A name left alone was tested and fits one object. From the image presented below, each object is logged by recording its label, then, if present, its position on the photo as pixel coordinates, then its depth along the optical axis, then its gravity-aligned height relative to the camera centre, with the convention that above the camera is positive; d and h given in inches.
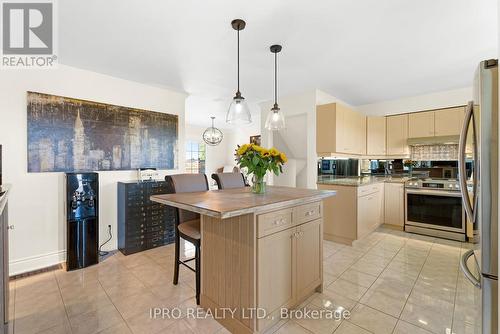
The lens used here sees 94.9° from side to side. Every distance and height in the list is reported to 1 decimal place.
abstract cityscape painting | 102.1 +15.6
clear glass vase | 81.0 -6.7
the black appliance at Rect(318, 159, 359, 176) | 176.2 -0.6
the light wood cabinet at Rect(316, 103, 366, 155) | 136.3 +23.0
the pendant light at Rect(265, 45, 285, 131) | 96.1 +20.0
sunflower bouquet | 77.1 +2.2
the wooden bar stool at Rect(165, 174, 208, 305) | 76.2 -21.3
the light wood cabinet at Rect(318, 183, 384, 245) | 126.8 -27.2
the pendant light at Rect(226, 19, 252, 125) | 88.2 +21.4
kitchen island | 58.4 -24.7
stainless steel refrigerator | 39.3 -4.8
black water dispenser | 100.3 -23.9
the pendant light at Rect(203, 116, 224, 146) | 241.0 +32.1
